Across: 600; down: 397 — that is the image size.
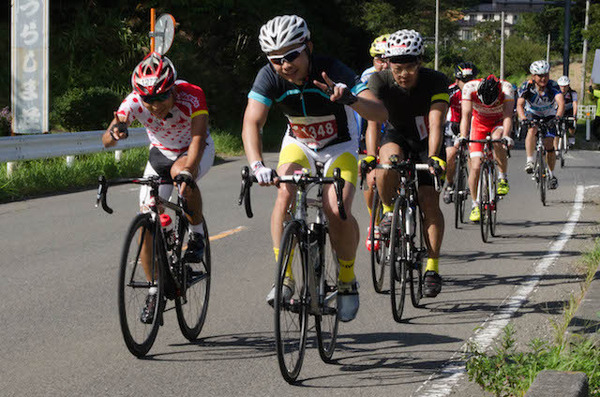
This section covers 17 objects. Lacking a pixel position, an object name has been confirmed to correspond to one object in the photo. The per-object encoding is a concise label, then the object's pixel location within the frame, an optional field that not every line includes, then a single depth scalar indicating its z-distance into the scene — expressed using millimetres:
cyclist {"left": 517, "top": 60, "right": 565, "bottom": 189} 14625
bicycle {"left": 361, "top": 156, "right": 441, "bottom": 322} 6711
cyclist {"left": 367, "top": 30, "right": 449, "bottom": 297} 7148
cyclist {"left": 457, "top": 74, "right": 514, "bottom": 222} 11117
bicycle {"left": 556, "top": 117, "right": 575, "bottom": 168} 18281
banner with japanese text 16234
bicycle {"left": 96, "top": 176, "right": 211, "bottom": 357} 5402
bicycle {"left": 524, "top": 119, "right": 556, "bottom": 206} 13922
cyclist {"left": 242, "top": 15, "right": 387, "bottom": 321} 5402
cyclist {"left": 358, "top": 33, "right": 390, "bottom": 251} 8719
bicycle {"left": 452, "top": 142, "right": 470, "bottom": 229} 11391
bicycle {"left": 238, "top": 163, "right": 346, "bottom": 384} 4961
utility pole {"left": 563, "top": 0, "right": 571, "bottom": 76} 36531
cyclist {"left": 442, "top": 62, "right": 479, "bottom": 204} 11812
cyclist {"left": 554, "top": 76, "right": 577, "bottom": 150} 20902
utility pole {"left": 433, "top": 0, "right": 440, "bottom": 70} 63531
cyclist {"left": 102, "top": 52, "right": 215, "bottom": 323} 5769
